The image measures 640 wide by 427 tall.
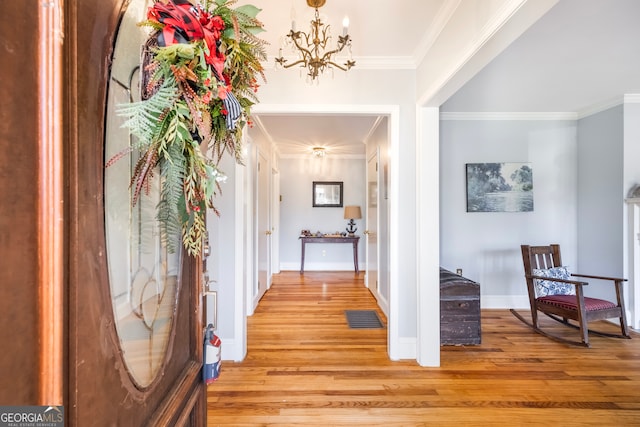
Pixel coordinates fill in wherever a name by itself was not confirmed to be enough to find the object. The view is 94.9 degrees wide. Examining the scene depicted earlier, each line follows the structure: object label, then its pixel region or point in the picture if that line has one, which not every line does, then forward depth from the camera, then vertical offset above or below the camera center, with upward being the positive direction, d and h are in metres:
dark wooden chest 2.73 -0.95
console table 5.75 -0.56
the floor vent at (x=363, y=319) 3.25 -1.26
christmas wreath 0.57 +0.23
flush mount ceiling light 5.41 +1.14
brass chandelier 1.71 +1.02
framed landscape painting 3.82 +0.32
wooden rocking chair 2.76 -0.88
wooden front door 0.45 -0.10
